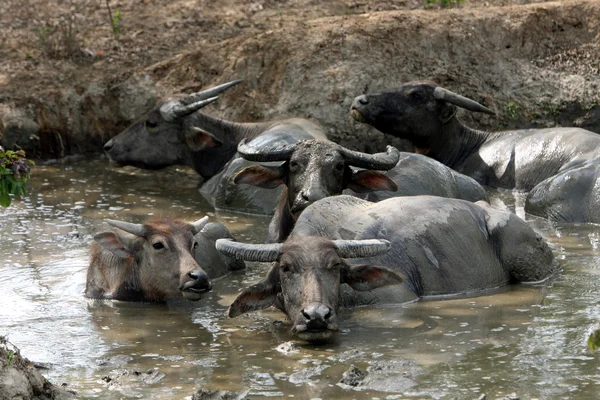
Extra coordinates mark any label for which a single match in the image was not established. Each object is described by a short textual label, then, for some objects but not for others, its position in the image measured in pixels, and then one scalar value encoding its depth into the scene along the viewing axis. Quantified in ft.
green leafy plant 49.16
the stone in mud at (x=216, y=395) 43.50
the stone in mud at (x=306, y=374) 46.32
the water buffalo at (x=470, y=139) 91.04
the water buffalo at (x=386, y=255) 52.47
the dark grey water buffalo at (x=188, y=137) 96.99
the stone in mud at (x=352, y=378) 45.29
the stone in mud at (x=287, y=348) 50.30
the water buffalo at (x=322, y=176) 67.82
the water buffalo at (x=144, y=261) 60.03
